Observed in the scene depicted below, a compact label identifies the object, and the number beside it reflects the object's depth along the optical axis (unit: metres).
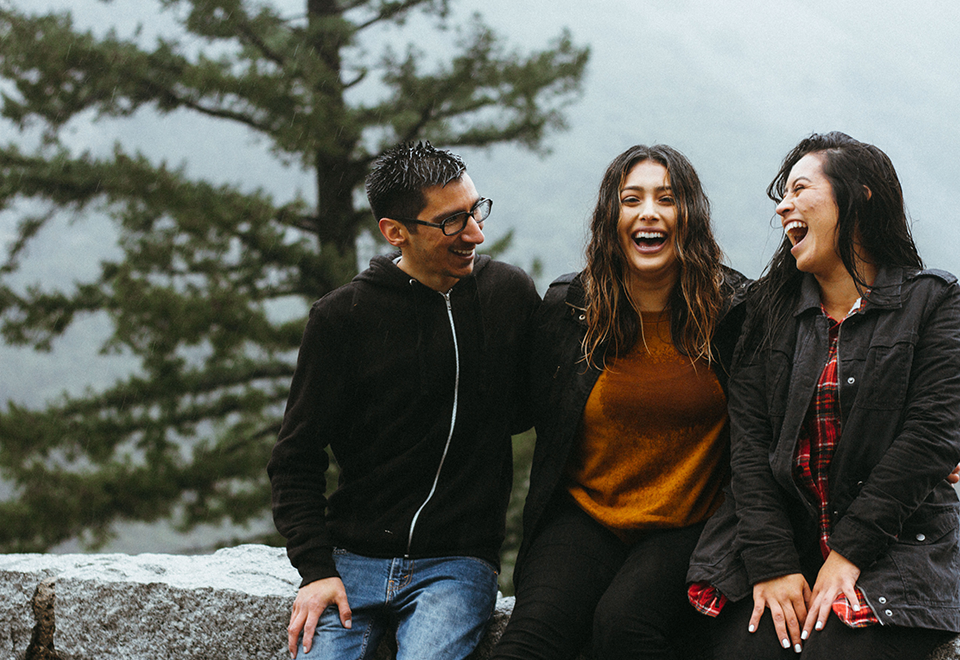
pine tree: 7.27
